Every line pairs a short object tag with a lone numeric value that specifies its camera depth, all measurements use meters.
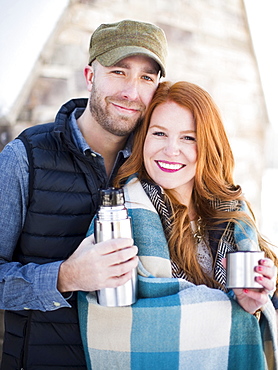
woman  1.23
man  1.31
